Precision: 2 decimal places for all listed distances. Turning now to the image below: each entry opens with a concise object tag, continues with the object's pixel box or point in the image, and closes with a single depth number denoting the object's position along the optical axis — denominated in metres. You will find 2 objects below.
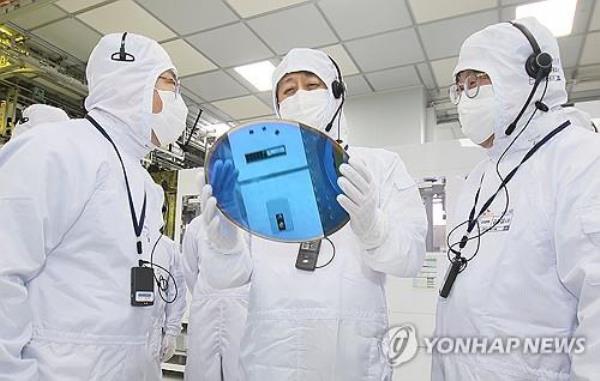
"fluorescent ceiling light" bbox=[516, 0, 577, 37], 3.39
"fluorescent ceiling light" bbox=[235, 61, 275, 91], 4.41
